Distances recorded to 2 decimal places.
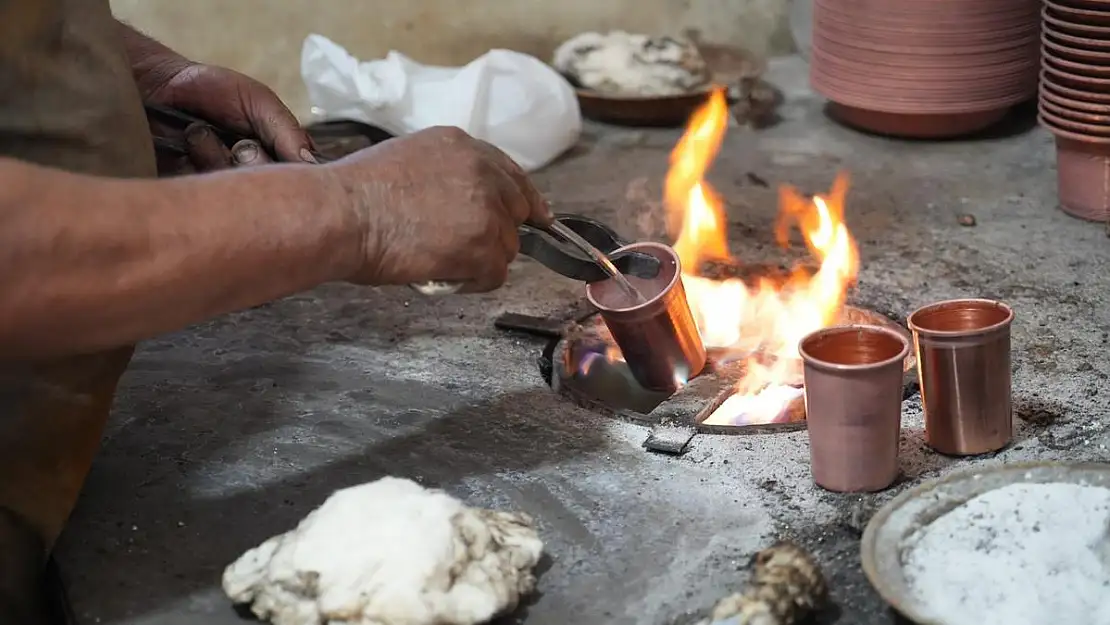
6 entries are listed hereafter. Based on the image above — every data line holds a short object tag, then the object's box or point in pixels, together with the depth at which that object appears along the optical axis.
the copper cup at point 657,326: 2.15
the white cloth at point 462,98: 3.62
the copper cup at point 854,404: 1.80
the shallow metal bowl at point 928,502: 1.61
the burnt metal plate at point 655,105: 3.87
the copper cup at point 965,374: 1.88
